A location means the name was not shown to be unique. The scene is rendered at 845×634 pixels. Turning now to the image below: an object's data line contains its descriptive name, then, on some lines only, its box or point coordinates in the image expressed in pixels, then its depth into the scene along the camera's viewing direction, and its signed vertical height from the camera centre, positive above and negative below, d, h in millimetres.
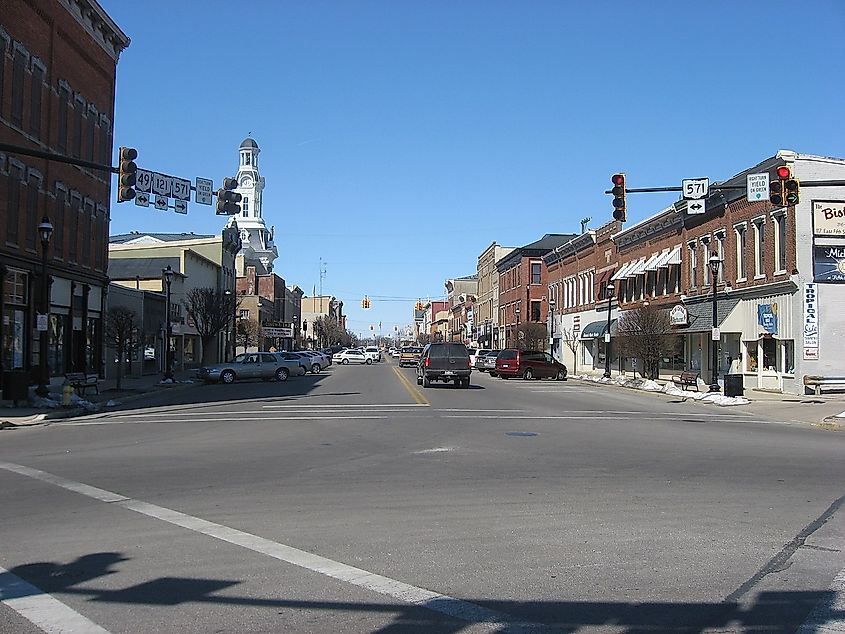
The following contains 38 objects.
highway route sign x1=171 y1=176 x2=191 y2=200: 20484 +4052
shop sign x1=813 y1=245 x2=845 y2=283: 31438 +3414
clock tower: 134250 +23870
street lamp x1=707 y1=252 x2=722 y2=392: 31066 +2901
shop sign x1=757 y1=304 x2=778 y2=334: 33188 +1618
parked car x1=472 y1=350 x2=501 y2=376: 57294 -306
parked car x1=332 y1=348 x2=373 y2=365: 85375 -174
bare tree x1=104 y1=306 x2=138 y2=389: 34750 +931
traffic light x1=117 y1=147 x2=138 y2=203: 18906 +4055
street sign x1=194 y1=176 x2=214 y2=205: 21000 +4102
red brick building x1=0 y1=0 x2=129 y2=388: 30109 +7261
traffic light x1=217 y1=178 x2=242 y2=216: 20406 +3766
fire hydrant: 24844 -1160
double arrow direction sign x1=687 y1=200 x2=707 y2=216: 21438 +3833
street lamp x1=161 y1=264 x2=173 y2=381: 39719 -56
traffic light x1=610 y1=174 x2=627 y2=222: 21609 +4075
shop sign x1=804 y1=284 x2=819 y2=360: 31312 +1321
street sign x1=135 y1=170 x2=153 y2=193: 19531 +4061
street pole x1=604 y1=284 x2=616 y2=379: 44453 +945
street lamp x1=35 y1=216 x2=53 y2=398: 25062 +1210
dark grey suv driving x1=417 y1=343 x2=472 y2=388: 36094 -336
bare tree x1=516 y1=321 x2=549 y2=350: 68000 +1702
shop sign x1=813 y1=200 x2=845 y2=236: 31484 +5130
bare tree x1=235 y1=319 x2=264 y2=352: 76494 +2006
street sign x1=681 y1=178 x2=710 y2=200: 21000 +4211
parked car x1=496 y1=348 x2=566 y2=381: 48312 -516
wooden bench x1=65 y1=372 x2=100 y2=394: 28705 -934
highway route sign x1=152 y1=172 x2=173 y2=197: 19984 +4053
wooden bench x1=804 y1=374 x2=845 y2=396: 30750 -888
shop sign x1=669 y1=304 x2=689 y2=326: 40219 +1959
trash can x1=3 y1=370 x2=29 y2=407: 24938 -959
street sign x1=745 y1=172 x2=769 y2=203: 20312 +4118
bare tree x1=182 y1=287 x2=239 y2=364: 50188 +2603
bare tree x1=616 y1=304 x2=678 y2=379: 39344 +937
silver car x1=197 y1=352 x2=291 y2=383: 42531 -744
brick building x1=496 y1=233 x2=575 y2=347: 81938 +7348
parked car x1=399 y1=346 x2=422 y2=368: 73688 -214
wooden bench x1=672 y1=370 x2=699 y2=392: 34781 -951
